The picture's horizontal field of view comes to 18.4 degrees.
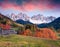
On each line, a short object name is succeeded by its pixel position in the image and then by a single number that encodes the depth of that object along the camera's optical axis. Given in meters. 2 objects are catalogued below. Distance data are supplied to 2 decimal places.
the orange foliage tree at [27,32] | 165.66
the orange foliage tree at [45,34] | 161.76
